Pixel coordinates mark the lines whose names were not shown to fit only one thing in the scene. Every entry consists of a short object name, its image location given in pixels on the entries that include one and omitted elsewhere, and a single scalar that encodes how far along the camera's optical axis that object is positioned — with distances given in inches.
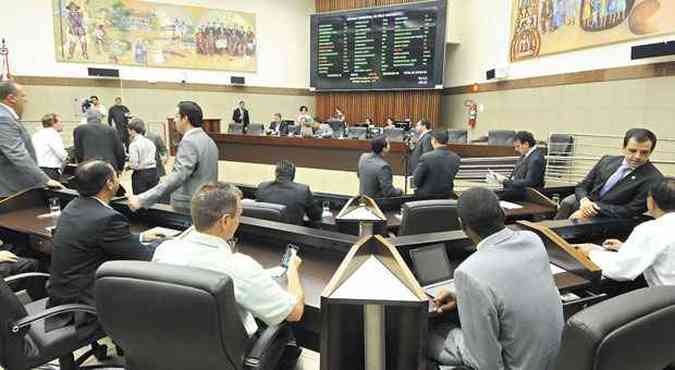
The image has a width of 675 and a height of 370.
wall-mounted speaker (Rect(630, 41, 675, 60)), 231.8
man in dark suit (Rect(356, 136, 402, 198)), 169.2
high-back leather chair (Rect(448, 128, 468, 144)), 334.7
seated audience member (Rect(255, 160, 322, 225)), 130.6
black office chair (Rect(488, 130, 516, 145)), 312.2
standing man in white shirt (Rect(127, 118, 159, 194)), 200.8
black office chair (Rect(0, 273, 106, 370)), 68.7
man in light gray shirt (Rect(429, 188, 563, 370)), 55.9
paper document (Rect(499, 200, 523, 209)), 150.6
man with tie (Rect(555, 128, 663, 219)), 120.0
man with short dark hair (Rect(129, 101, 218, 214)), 123.9
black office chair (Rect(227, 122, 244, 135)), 445.4
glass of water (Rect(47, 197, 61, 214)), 130.6
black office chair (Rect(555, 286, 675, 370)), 41.8
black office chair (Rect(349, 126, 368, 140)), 383.5
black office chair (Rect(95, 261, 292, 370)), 52.6
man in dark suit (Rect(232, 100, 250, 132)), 493.0
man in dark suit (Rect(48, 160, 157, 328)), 79.5
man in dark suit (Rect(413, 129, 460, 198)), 163.2
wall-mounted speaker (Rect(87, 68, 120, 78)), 415.8
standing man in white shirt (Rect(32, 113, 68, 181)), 201.9
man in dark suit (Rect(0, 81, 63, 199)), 129.6
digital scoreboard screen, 445.1
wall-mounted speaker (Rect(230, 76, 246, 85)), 496.7
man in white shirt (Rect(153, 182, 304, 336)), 62.7
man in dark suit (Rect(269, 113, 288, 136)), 419.5
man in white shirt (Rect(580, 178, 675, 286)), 76.6
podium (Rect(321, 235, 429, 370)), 56.2
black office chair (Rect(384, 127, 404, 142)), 361.1
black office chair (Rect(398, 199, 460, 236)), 113.6
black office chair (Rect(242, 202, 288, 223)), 109.7
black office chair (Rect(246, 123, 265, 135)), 432.5
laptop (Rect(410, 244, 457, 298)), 76.7
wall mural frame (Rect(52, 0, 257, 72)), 408.2
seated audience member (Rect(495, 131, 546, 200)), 164.9
